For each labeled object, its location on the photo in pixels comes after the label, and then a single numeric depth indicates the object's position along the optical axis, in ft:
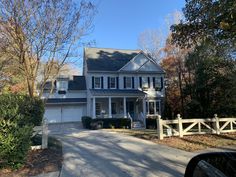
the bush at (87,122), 54.98
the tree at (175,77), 67.88
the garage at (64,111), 65.16
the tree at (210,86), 45.93
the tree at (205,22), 17.91
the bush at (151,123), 58.23
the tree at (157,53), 93.98
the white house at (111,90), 64.38
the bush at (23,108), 18.60
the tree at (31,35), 27.80
